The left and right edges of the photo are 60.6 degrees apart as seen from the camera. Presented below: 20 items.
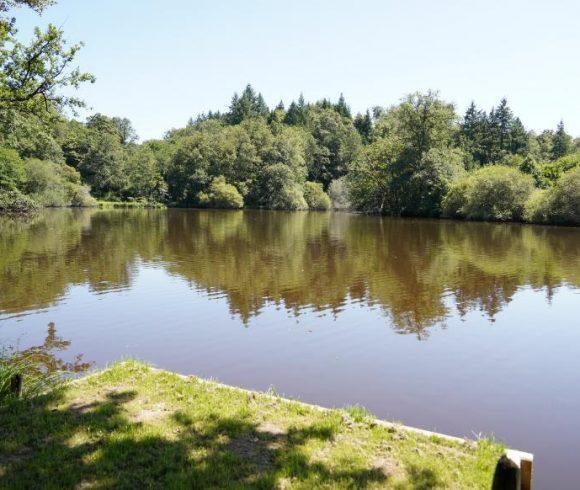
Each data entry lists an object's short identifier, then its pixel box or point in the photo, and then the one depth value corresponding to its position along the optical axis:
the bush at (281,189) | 85.69
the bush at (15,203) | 52.25
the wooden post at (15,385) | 6.69
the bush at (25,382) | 6.64
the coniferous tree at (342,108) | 123.90
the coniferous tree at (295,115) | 119.56
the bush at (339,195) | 93.94
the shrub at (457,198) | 58.44
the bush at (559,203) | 48.25
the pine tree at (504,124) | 91.62
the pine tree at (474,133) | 90.81
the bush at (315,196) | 91.69
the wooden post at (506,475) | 3.45
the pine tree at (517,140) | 91.31
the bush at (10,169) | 54.35
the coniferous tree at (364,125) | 117.14
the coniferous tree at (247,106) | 127.00
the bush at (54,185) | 66.94
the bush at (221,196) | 84.62
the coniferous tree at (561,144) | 90.06
